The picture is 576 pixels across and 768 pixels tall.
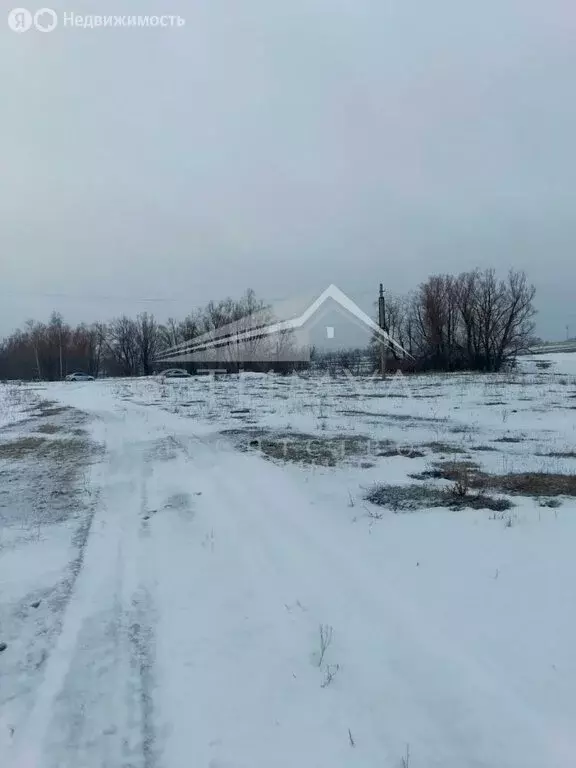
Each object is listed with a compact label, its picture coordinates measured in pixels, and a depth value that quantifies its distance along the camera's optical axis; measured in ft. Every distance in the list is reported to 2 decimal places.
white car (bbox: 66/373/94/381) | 162.50
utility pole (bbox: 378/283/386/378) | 95.50
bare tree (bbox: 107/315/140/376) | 229.45
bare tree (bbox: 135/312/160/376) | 226.38
